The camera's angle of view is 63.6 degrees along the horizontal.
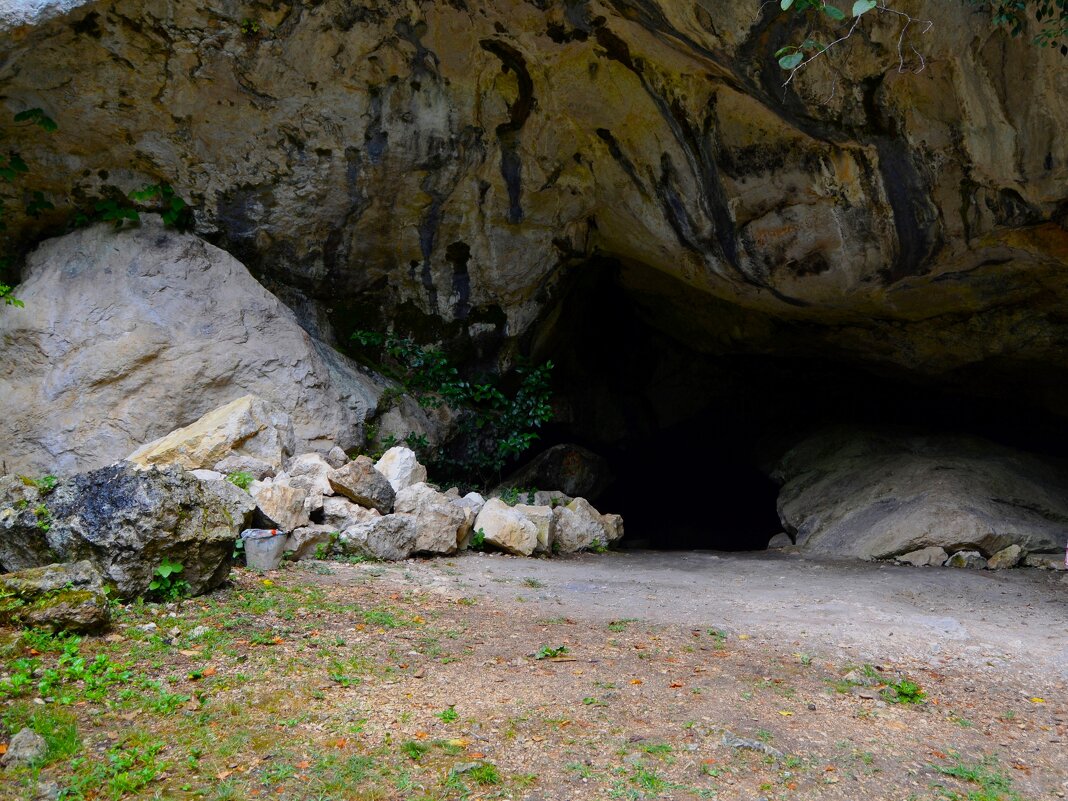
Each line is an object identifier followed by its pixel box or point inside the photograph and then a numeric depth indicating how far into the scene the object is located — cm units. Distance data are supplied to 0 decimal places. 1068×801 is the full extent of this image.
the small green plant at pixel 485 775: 291
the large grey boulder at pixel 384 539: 625
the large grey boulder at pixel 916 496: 774
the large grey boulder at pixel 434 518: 658
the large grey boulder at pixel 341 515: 634
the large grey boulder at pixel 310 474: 645
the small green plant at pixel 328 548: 607
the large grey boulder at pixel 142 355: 691
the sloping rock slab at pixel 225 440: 626
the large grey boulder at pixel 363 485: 648
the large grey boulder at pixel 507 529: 699
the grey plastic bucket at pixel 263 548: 546
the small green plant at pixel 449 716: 335
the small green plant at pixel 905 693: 376
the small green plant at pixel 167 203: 780
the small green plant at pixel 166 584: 456
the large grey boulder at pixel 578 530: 776
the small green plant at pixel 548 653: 418
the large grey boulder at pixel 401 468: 716
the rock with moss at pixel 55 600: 384
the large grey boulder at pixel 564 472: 1045
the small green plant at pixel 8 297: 602
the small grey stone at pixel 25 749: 287
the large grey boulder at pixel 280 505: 583
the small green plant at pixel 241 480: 590
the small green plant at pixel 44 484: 465
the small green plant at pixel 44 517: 449
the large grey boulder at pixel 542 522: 733
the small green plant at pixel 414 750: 306
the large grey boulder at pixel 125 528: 446
